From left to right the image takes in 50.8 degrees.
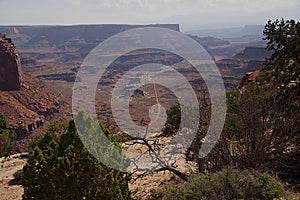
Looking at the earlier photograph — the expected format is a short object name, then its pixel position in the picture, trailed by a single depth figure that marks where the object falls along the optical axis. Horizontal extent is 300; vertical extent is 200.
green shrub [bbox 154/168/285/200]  7.02
